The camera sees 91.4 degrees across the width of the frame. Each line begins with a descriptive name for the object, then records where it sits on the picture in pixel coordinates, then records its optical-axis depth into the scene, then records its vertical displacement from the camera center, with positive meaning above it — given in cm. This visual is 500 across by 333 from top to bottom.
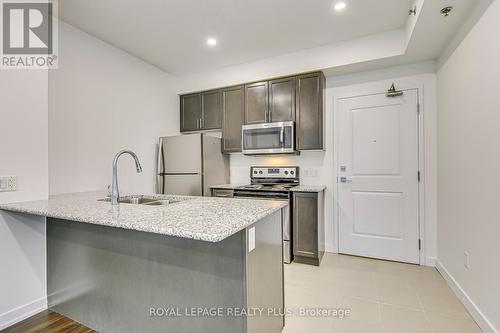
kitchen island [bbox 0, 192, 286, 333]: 126 -61
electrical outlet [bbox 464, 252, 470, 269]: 202 -80
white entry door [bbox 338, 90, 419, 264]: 298 -13
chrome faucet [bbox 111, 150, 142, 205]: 180 -15
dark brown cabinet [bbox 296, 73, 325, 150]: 313 +72
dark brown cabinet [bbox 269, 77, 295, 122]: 327 +92
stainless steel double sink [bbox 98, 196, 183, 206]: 210 -29
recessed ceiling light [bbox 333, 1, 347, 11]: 231 +155
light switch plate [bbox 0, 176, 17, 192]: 179 -11
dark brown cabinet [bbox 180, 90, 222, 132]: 382 +93
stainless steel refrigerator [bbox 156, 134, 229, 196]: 342 +5
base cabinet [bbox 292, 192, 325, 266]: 289 -73
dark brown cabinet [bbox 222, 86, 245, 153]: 362 +76
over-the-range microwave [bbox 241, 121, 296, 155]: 323 +40
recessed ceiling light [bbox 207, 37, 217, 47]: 300 +158
